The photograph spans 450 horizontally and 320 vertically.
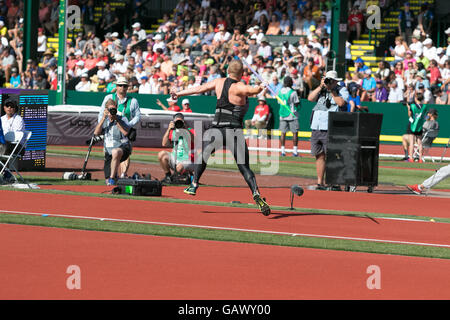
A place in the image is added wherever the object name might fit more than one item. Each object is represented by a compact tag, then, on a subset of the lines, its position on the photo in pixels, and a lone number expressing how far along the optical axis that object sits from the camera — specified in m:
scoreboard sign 19.19
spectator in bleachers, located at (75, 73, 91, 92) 35.28
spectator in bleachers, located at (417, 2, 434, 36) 33.59
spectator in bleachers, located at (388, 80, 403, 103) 30.59
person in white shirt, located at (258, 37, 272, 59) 32.44
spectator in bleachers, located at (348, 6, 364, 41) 34.84
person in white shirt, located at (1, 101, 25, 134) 17.03
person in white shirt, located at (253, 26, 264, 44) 33.62
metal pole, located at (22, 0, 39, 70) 38.44
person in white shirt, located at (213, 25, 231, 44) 34.62
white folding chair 16.34
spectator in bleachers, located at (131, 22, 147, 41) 38.78
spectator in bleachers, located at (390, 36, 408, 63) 31.76
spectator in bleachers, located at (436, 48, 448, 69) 30.35
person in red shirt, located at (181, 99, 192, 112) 25.60
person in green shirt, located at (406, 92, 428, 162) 25.22
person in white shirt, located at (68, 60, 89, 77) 36.81
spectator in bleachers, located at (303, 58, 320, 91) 30.66
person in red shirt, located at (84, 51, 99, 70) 36.91
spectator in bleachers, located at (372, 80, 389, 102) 30.92
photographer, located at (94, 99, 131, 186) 17.02
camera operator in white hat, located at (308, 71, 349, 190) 17.59
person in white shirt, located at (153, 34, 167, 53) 35.62
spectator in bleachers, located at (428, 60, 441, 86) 29.75
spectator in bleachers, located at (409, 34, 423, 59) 31.30
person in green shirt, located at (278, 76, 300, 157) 25.72
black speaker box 17.12
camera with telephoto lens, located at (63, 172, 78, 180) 17.97
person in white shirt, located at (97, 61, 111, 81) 35.25
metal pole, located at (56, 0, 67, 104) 31.55
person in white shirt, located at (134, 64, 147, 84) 34.53
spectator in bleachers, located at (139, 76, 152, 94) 33.97
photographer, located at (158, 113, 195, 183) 17.78
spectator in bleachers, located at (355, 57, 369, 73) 31.72
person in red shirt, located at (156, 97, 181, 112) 23.95
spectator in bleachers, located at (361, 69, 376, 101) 31.22
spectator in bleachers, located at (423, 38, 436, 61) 31.06
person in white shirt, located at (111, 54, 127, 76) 34.67
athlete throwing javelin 12.95
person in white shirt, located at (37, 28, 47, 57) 40.44
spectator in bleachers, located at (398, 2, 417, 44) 34.16
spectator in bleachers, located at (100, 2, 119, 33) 41.06
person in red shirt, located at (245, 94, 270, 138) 30.73
